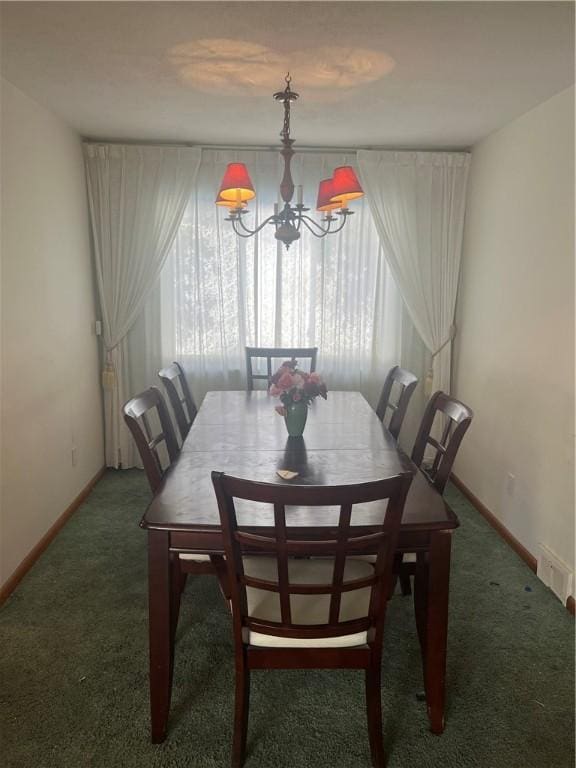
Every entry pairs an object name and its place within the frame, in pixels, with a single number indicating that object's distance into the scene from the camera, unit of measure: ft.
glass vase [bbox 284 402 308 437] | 7.76
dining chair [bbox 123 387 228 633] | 5.91
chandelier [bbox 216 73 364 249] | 7.18
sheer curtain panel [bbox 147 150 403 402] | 12.34
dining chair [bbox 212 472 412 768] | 4.31
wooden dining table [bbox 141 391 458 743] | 5.15
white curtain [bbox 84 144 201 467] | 11.94
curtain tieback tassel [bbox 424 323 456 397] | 12.89
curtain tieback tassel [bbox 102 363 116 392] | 12.55
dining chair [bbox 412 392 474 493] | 6.35
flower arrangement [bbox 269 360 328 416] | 7.61
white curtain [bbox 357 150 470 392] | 12.23
